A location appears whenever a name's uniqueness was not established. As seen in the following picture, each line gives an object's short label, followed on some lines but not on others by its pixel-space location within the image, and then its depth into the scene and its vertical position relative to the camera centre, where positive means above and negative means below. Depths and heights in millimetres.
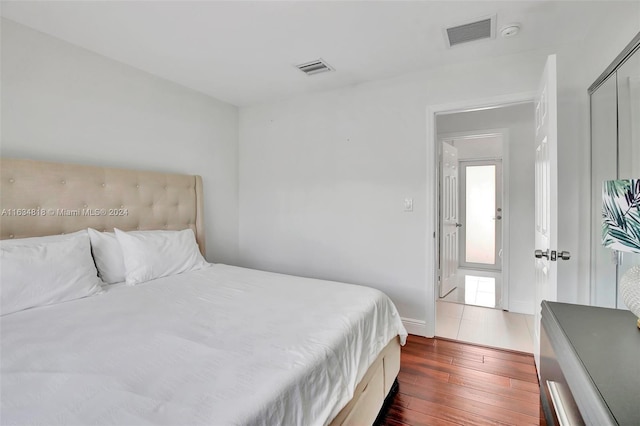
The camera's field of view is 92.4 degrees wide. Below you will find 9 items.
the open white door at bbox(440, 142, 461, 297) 4105 -207
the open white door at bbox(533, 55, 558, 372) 1715 +90
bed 900 -549
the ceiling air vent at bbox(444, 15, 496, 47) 2007 +1201
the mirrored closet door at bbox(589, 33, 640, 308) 1480 +334
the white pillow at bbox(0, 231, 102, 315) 1572 -343
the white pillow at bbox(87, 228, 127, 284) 2104 -330
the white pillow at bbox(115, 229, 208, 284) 2166 -343
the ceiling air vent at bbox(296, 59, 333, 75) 2578 +1215
